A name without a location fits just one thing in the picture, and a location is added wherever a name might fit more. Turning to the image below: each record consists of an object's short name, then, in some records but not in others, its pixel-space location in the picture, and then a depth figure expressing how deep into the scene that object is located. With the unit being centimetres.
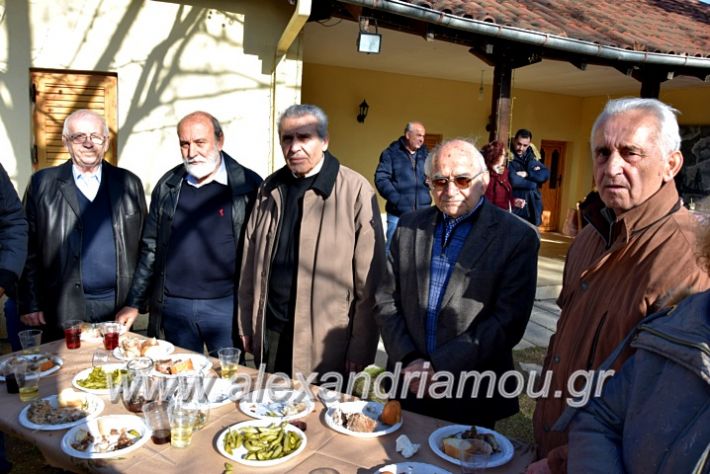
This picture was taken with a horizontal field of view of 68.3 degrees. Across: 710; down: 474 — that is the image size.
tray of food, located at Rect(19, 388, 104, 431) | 188
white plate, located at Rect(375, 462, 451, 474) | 161
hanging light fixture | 921
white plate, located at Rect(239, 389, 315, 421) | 198
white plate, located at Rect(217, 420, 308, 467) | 166
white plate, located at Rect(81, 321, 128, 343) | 276
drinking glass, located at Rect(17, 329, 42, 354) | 246
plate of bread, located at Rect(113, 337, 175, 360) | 252
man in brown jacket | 150
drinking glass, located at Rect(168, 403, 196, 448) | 176
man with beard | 301
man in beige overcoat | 272
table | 166
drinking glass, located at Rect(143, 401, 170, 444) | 178
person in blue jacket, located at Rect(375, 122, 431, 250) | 638
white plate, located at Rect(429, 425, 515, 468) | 169
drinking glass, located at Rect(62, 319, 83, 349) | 260
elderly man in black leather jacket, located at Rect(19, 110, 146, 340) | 304
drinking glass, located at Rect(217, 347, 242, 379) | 228
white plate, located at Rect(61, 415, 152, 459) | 169
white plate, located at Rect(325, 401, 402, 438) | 184
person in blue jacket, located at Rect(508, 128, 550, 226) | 686
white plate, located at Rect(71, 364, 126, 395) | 214
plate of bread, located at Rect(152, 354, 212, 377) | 228
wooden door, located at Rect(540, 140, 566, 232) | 1233
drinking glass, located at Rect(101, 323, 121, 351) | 261
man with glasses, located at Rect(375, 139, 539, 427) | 229
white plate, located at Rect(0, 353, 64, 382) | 229
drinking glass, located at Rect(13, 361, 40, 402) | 209
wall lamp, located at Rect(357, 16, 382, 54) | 493
